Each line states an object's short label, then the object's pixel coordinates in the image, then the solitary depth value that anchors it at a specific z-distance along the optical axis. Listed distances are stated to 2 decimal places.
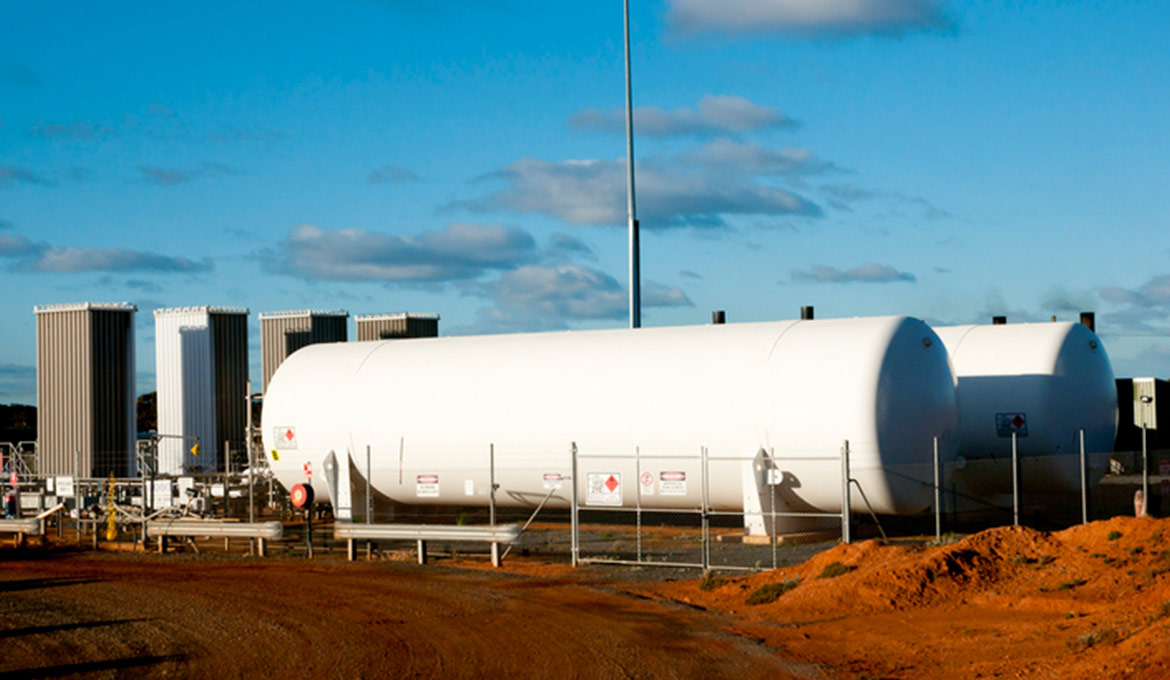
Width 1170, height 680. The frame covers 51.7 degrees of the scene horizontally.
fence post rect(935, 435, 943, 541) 21.47
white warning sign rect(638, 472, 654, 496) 25.38
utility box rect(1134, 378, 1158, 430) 35.56
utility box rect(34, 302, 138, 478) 39.44
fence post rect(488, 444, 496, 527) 24.14
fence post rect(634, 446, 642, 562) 23.22
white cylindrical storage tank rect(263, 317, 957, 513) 23.66
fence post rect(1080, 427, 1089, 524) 22.86
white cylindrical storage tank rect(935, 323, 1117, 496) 27.47
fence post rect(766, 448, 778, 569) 23.67
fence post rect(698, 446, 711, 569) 21.17
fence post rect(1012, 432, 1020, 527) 22.08
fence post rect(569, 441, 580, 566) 22.98
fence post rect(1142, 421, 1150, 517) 23.90
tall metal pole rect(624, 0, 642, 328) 37.78
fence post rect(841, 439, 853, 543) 20.61
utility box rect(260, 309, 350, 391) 46.03
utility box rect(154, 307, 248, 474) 43.59
